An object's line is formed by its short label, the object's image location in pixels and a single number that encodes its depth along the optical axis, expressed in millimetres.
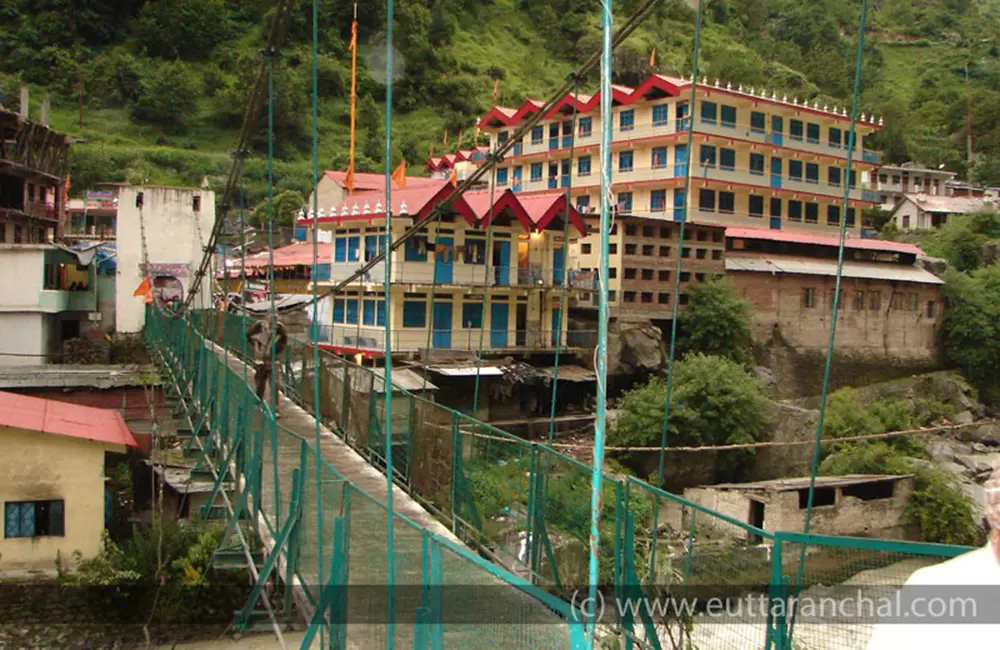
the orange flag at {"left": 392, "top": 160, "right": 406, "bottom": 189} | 25906
